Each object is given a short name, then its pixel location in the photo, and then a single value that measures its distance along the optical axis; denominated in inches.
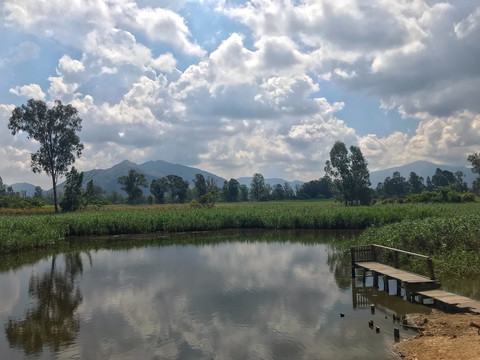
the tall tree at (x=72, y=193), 2215.8
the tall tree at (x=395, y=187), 5438.0
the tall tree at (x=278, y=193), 5347.0
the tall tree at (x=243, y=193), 5802.2
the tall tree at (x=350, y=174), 3085.6
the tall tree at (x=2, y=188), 4917.8
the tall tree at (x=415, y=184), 5305.1
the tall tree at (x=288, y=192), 5388.8
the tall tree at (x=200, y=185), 5036.9
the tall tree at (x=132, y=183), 4335.4
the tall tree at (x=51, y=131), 2252.7
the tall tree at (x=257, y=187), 5600.4
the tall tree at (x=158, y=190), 4594.0
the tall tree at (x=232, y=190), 5398.6
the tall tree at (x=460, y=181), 4571.9
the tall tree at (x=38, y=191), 5833.7
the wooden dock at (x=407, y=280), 447.8
